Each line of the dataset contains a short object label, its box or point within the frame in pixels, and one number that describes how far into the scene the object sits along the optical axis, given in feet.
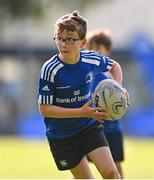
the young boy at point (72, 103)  61.77
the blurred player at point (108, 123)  73.15
